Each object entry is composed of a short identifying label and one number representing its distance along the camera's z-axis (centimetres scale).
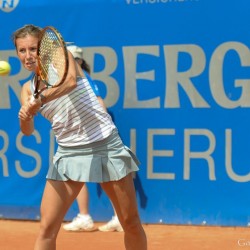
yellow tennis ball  772
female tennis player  685
